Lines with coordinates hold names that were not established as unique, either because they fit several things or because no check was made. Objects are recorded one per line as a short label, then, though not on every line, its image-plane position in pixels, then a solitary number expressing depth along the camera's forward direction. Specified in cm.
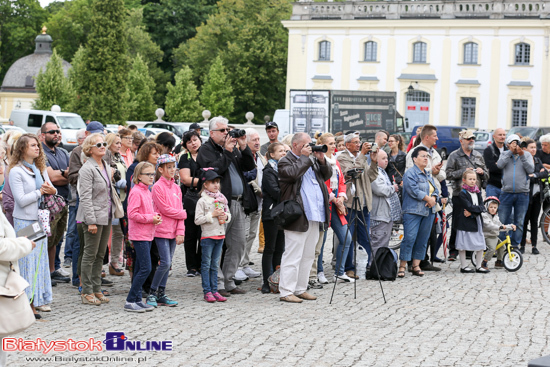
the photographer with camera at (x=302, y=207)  945
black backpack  1105
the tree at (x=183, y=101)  5631
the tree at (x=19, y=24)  7850
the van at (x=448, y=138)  4636
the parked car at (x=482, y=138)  4353
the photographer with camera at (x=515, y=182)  1358
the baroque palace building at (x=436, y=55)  5241
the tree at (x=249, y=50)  6028
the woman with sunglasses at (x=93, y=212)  887
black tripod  1002
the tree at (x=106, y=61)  4419
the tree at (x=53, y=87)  5172
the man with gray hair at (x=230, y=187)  965
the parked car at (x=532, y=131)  4133
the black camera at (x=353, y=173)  1020
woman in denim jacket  1134
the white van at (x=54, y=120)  3641
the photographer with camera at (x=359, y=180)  1107
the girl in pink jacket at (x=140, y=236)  862
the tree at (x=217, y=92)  5747
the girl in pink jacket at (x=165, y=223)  888
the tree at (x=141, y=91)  5712
